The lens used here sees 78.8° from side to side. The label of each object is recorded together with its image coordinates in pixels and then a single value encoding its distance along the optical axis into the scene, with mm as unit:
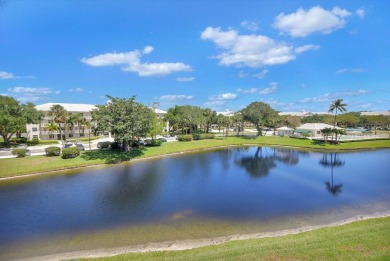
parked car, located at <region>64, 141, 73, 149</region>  54094
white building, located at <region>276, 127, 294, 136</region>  87300
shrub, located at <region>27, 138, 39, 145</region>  61600
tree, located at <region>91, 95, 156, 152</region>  47781
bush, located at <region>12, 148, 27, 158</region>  44031
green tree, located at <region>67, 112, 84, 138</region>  62644
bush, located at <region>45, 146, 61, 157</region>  45562
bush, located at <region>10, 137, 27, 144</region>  63531
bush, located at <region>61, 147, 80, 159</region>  44500
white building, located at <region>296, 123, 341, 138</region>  82125
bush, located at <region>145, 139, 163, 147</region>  61438
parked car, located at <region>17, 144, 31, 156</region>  46153
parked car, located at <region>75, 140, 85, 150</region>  53219
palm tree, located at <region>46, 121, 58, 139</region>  63344
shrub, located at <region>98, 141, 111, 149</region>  54656
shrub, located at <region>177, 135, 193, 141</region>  69875
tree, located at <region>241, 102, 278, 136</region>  84019
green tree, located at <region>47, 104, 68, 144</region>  60062
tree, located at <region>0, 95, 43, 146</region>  52266
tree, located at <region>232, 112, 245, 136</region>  90075
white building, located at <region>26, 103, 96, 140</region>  73775
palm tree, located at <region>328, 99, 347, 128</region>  69938
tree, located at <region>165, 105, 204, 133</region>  86375
